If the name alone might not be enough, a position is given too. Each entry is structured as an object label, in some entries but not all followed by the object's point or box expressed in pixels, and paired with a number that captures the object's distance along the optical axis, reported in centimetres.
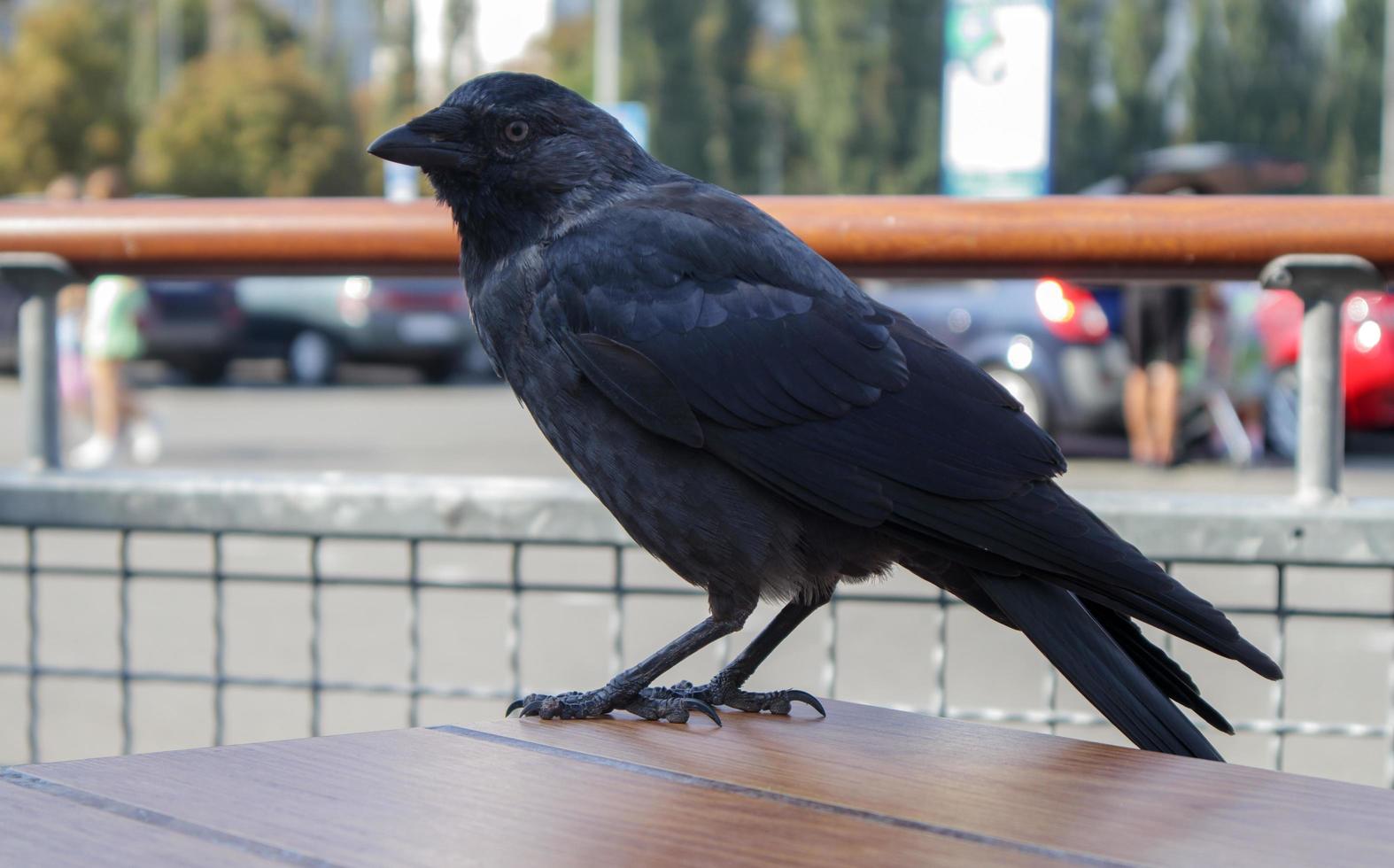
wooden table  109
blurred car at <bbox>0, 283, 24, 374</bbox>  1872
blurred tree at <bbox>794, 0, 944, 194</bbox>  4856
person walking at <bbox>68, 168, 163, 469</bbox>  1174
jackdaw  157
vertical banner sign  1387
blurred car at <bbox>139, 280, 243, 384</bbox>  1867
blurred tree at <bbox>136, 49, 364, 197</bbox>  3803
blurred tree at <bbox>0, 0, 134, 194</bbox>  3434
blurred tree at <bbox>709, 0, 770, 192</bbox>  5075
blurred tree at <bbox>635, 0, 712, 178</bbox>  4931
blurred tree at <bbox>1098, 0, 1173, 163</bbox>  4678
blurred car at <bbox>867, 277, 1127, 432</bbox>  1202
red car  1177
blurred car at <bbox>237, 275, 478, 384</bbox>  1966
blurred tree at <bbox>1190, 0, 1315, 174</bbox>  4725
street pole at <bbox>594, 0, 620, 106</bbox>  2828
